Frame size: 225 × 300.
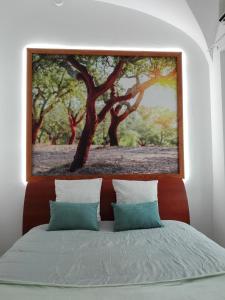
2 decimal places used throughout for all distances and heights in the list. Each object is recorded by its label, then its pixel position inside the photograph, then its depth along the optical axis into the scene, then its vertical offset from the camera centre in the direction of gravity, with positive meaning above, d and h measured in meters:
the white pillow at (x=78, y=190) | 3.05 -0.32
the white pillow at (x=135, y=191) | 3.08 -0.33
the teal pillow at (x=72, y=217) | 2.81 -0.55
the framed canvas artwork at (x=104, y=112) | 3.38 +0.57
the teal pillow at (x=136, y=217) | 2.82 -0.56
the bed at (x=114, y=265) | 1.47 -0.67
